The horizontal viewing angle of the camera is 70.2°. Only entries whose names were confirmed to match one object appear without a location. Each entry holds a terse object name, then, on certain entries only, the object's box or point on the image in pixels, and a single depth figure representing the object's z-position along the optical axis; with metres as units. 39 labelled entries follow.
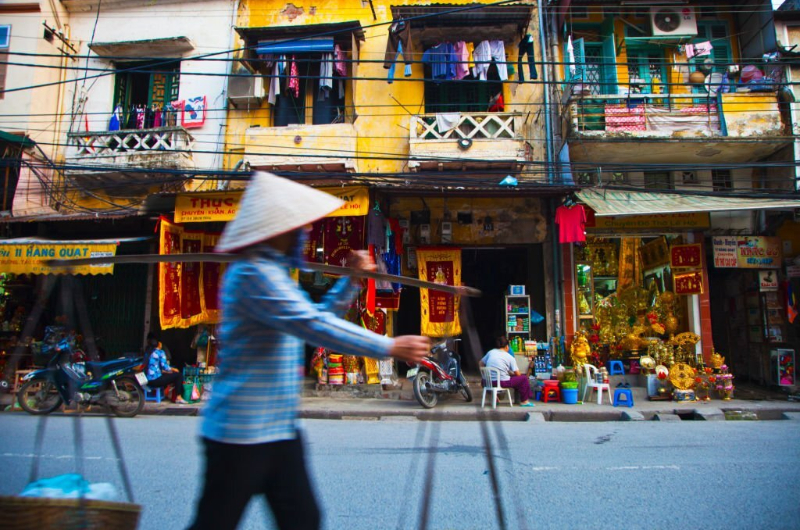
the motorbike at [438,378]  9.59
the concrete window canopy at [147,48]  13.03
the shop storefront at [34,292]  10.59
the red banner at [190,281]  11.14
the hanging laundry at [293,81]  12.53
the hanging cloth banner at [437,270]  11.73
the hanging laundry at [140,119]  13.24
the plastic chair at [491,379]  9.56
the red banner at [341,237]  11.36
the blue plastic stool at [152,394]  10.47
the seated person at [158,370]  9.75
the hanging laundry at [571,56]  11.10
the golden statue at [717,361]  11.21
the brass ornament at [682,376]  10.67
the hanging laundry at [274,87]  12.61
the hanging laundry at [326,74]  12.43
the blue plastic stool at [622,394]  10.05
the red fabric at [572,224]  10.95
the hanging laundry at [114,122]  12.91
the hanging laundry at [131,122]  13.30
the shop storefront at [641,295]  11.49
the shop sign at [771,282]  11.78
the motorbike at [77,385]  8.43
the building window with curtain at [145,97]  13.00
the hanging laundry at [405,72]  12.24
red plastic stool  10.54
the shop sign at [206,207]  10.70
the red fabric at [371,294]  10.75
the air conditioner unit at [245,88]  12.54
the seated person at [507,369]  9.62
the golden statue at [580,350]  11.16
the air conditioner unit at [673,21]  12.16
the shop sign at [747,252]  11.75
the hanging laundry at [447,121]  11.69
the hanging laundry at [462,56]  12.08
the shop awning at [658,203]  10.41
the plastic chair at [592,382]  10.30
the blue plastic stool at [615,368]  11.46
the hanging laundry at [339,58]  12.48
